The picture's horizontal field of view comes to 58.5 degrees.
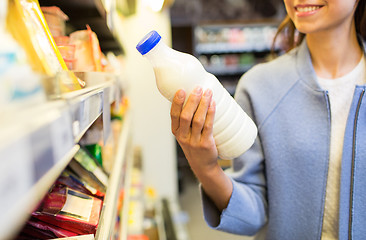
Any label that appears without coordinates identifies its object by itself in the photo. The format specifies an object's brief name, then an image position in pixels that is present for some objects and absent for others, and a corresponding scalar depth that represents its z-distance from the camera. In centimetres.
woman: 103
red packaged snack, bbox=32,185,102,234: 70
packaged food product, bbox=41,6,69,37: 90
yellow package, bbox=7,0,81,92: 56
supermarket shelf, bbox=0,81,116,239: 26
